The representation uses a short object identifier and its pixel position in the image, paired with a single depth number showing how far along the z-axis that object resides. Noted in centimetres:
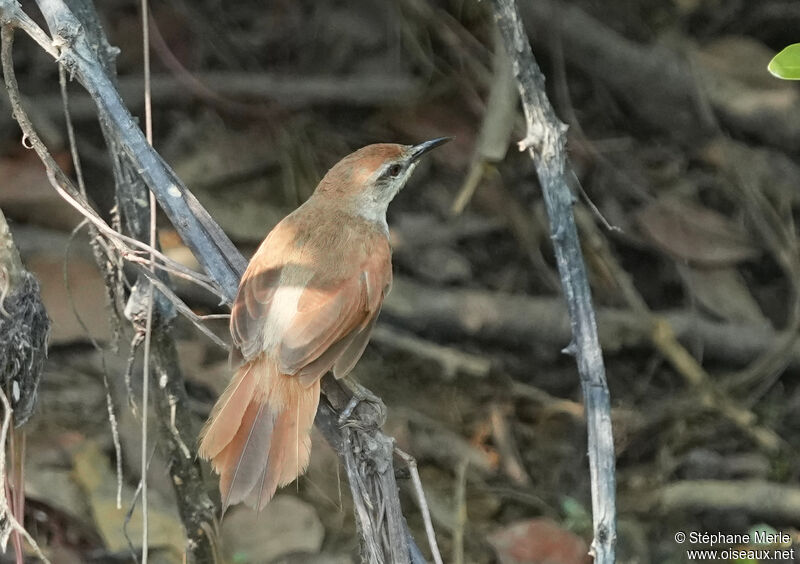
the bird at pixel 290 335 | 582
